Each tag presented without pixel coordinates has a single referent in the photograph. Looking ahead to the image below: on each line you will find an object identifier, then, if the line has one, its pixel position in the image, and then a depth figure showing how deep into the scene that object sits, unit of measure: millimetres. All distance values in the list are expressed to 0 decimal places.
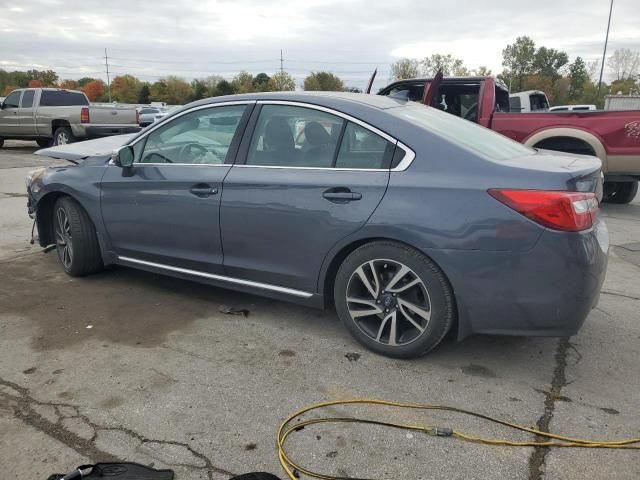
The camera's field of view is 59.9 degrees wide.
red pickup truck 7516
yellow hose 2457
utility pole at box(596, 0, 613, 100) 41688
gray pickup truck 15633
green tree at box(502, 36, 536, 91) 72938
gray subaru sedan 2965
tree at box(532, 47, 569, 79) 74438
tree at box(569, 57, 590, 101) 67838
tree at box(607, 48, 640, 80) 68812
